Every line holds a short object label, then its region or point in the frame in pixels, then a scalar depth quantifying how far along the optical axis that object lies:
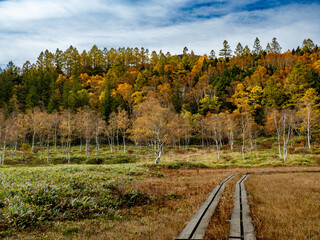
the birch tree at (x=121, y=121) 58.48
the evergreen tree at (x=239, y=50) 136.00
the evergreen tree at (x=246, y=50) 134.76
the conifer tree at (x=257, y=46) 136.88
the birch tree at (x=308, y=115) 49.44
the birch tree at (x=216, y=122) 48.78
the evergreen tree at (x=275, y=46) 137.00
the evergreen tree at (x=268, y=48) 138.38
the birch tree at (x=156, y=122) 37.19
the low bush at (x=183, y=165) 31.83
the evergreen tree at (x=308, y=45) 122.70
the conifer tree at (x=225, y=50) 136.15
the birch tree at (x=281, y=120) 42.56
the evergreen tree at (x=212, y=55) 140.29
